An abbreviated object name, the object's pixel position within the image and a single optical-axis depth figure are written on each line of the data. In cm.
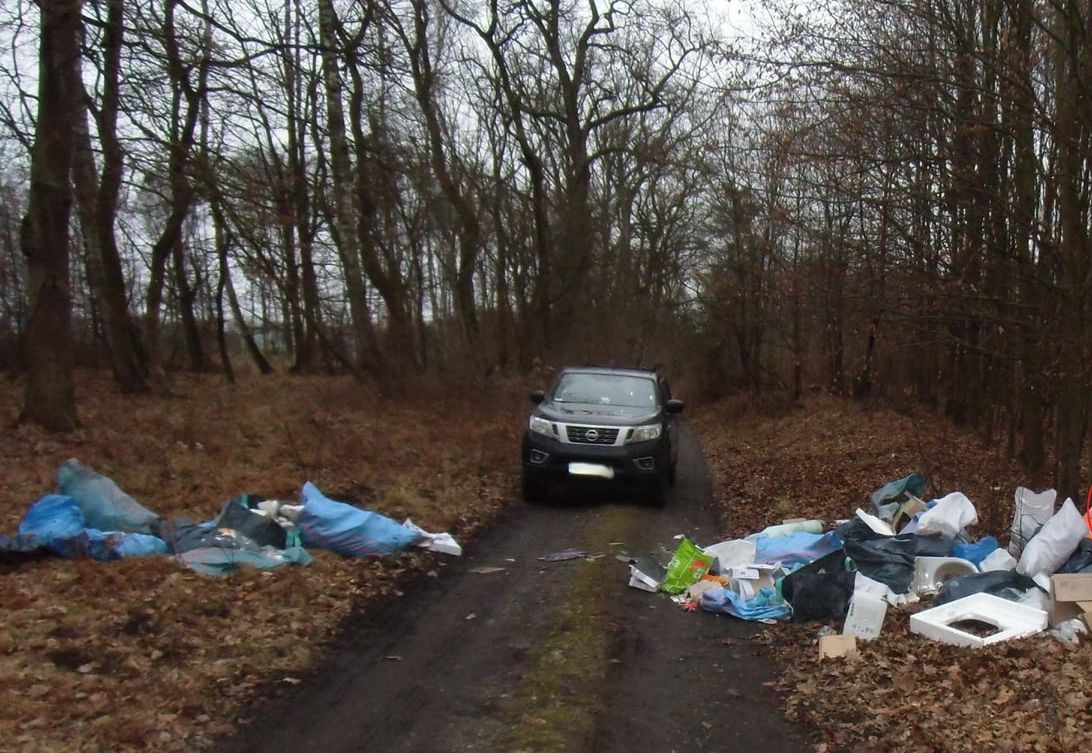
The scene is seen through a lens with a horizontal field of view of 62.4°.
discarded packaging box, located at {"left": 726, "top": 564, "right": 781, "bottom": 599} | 754
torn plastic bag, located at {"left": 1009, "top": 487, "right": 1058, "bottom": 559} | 796
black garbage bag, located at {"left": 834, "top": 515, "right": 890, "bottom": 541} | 832
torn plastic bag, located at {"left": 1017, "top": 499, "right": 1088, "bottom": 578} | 698
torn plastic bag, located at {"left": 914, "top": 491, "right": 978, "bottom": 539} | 813
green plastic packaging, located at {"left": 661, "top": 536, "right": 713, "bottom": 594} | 785
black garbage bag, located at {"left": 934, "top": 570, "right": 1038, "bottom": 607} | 687
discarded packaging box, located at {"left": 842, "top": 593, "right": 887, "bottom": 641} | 636
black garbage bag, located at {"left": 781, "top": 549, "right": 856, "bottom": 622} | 690
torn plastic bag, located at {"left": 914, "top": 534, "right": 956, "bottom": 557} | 789
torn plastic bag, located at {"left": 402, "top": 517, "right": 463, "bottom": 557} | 910
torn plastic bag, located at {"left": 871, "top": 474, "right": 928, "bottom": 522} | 956
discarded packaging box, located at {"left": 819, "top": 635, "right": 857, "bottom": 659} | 605
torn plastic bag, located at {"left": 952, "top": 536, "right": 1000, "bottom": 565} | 786
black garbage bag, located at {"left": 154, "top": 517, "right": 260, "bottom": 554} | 762
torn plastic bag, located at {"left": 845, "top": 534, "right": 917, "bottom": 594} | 752
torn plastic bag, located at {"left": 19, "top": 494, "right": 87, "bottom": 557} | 728
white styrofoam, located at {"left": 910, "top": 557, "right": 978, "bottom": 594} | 742
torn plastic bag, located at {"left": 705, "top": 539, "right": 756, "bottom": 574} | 838
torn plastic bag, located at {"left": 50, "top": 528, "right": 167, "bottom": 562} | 724
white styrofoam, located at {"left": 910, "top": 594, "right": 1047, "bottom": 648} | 595
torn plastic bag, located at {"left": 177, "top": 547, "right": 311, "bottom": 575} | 727
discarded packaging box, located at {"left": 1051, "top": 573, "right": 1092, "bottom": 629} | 603
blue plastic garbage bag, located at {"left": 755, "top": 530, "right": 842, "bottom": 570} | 811
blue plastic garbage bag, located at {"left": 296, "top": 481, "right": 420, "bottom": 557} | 844
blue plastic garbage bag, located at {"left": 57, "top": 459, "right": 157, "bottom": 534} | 791
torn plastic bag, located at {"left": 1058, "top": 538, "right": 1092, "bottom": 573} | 688
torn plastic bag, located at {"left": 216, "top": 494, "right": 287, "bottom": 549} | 809
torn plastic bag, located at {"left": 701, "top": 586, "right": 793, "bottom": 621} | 716
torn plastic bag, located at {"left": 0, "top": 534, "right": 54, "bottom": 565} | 699
